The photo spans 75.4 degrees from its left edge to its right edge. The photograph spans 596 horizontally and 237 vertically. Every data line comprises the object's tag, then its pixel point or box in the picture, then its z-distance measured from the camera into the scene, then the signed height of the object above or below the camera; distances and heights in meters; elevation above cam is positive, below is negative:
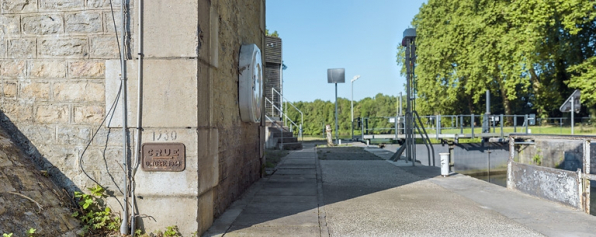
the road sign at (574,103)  16.59 +0.67
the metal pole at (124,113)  3.87 +0.06
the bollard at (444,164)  8.21 -0.97
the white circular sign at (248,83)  5.73 +0.55
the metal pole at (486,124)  22.83 -0.34
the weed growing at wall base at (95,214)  3.78 -0.94
